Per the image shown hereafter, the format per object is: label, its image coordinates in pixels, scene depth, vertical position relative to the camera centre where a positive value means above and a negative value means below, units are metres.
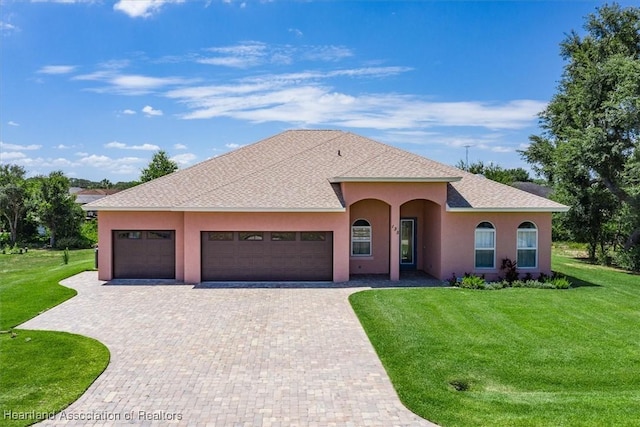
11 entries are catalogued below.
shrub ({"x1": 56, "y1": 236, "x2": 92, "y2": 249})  40.55 -3.25
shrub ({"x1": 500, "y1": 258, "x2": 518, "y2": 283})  18.20 -2.56
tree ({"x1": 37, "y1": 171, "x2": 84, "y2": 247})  39.88 +0.04
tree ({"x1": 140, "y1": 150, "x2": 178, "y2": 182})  41.88 +3.82
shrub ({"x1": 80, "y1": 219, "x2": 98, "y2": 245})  42.69 -2.38
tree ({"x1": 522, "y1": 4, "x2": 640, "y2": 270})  23.11 +4.84
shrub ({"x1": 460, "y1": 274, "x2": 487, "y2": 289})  17.09 -2.91
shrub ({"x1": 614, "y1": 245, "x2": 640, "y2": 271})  23.72 -2.80
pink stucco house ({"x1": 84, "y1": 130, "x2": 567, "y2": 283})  17.97 -0.79
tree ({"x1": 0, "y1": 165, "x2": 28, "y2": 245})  41.69 +0.51
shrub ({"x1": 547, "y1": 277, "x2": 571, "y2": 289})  17.48 -2.99
